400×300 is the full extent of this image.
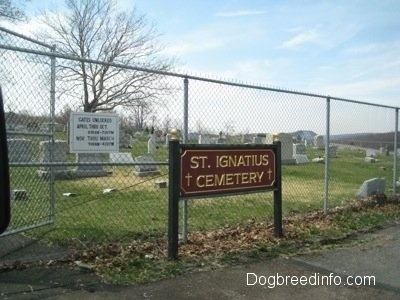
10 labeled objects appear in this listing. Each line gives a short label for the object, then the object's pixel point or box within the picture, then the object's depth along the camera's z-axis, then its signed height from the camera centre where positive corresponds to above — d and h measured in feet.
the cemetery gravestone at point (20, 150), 25.77 -0.37
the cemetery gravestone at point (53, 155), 28.74 -0.80
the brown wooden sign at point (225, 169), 21.40 -1.20
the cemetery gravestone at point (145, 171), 51.11 -2.86
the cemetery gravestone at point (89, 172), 39.86 -2.28
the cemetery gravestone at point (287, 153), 60.20 -1.48
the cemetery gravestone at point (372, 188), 39.52 -3.51
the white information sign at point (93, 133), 20.62 +0.39
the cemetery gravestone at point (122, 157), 27.81 -0.83
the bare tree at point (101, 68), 63.00 +13.49
